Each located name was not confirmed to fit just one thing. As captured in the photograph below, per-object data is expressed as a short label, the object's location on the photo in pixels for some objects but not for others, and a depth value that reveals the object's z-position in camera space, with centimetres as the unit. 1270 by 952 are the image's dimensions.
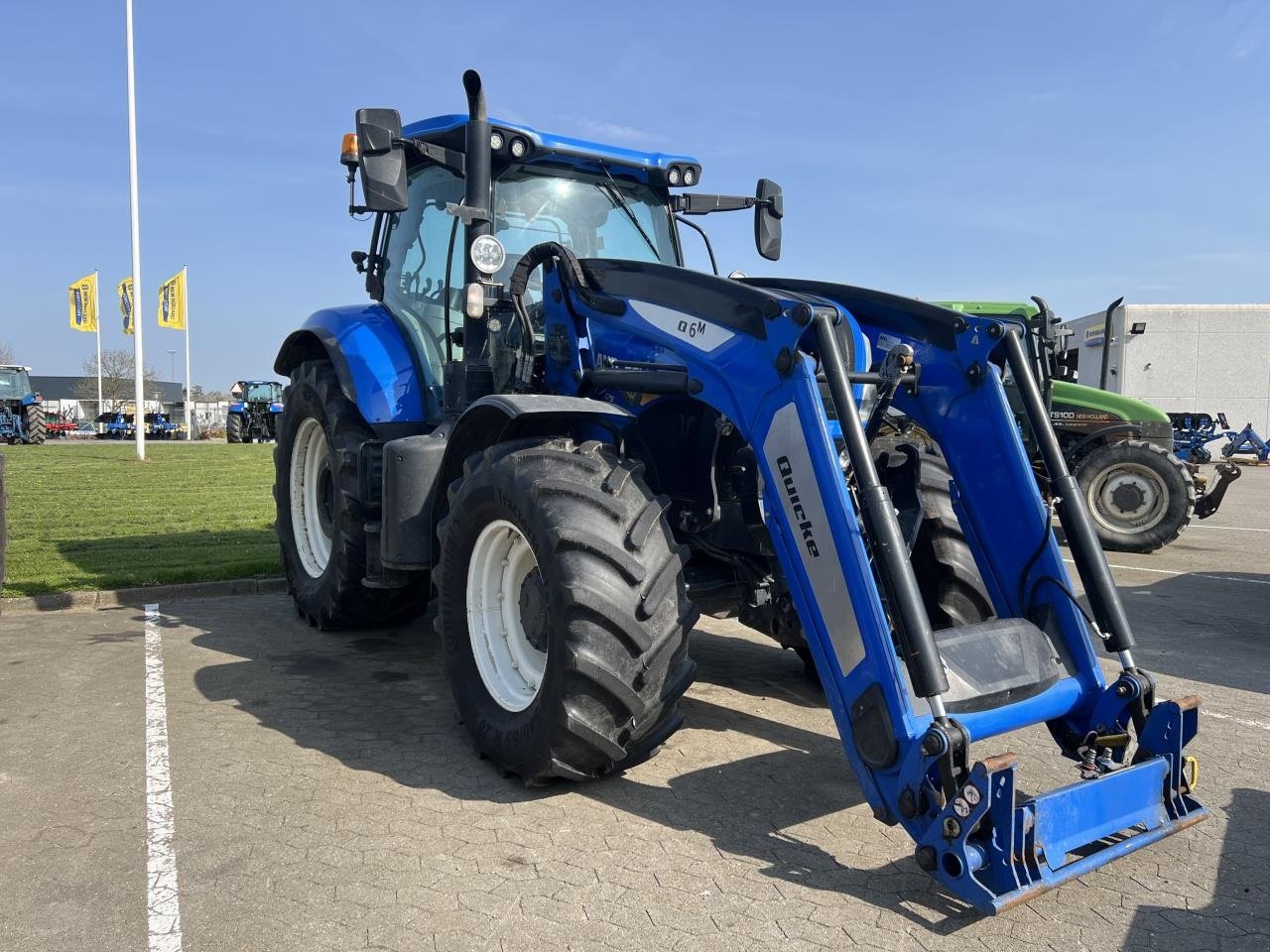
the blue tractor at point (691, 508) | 305
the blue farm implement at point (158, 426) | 4766
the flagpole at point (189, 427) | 5072
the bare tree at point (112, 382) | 6850
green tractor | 1083
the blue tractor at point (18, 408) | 3131
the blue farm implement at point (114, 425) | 4444
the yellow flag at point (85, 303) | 3262
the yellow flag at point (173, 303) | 2780
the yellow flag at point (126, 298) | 2625
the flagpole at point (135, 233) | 1998
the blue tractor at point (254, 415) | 3522
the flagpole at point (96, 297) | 3276
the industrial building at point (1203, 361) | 3178
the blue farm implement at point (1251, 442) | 1792
